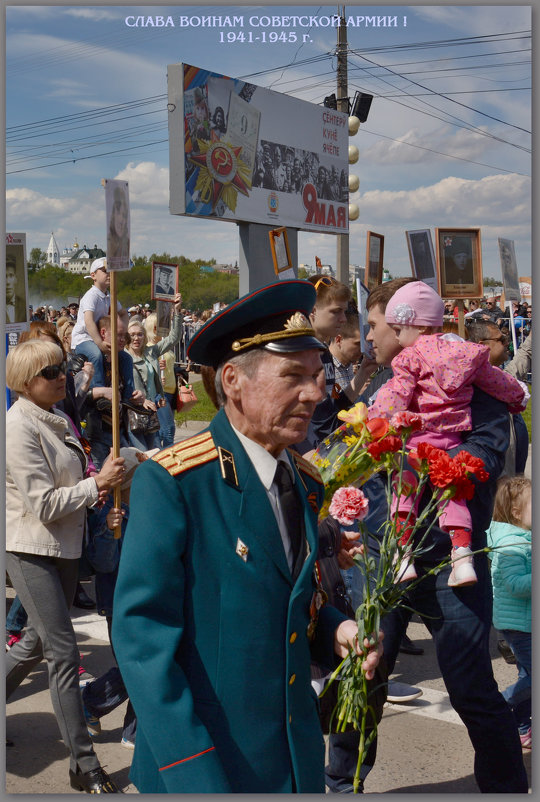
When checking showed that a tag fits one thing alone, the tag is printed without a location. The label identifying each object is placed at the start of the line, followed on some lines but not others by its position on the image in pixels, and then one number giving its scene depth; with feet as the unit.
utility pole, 61.72
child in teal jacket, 14.48
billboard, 43.42
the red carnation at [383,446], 8.96
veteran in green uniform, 6.27
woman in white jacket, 12.53
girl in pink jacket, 10.94
